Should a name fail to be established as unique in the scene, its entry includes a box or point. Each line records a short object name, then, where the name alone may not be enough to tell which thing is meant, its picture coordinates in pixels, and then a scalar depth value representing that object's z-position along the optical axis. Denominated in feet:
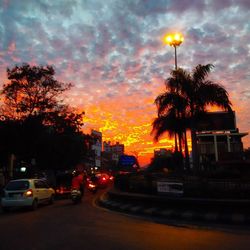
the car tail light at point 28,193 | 40.23
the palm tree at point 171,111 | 62.64
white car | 39.82
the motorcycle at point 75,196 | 45.46
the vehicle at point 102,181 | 80.94
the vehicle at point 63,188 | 56.95
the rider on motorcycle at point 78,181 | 46.60
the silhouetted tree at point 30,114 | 81.66
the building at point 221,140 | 65.17
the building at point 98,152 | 289.20
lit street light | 57.97
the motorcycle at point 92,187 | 63.81
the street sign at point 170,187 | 35.24
